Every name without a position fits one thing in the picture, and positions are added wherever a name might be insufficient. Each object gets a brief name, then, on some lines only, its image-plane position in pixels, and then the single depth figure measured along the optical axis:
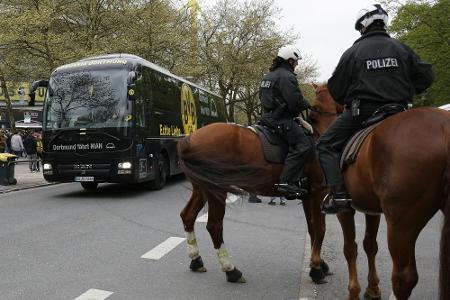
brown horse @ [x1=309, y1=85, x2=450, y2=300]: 3.12
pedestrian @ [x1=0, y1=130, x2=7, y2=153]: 22.22
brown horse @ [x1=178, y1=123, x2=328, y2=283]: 4.94
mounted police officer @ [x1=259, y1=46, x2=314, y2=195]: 5.15
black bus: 11.71
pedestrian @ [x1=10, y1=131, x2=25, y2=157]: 22.41
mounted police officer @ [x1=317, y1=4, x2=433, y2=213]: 3.76
